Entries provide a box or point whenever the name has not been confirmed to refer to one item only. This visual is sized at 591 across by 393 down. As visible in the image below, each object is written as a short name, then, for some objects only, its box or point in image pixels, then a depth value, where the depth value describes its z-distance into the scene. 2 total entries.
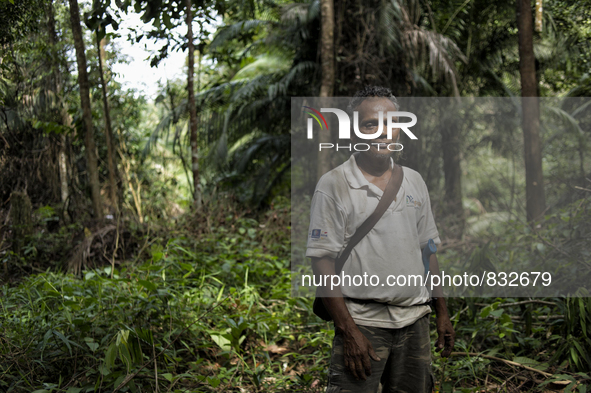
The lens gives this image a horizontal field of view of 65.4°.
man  1.80
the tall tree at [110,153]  6.21
